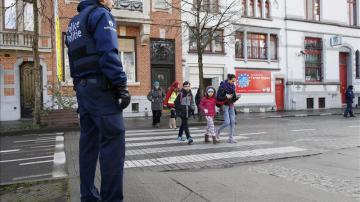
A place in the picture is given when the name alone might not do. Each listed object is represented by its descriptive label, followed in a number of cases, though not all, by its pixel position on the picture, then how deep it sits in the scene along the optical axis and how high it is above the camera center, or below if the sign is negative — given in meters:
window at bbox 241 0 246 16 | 28.36 +6.34
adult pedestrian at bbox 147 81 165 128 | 17.30 -0.33
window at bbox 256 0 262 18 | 29.39 +6.50
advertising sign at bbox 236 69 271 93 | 28.03 +1.04
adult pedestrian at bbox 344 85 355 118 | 23.22 -0.44
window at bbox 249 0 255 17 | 29.06 +6.42
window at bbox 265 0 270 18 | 29.83 +6.57
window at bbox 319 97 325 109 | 33.00 -0.71
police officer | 3.67 +0.13
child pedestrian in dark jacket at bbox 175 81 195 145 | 10.98 -0.28
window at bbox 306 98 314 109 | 31.94 -0.71
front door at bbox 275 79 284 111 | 30.45 +0.14
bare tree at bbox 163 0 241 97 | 20.86 +5.05
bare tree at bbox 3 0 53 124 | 16.30 +1.11
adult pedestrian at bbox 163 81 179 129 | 13.19 -0.15
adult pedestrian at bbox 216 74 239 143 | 11.02 -0.09
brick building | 20.80 +2.69
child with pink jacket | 10.88 -0.32
